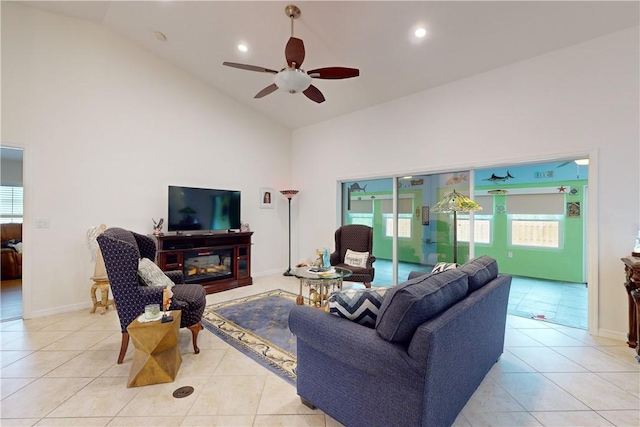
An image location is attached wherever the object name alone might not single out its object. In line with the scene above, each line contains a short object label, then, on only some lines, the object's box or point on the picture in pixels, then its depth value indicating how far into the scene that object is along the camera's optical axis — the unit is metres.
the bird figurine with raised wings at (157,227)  4.23
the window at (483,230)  6.03
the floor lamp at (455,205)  3.51
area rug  2.49
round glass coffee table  3.24
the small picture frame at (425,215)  4.76
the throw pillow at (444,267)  2.42
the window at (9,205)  5.91
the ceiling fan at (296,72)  2.66
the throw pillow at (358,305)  1.63
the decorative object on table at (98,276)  3.58
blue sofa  1.31
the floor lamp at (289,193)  5.83
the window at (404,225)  4.99
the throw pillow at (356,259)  4.48
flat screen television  4.41
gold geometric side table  2.07
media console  4.24
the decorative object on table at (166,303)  2.15
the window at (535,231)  5.45
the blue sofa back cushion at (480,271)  1.97
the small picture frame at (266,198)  5.89
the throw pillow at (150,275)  2.49
